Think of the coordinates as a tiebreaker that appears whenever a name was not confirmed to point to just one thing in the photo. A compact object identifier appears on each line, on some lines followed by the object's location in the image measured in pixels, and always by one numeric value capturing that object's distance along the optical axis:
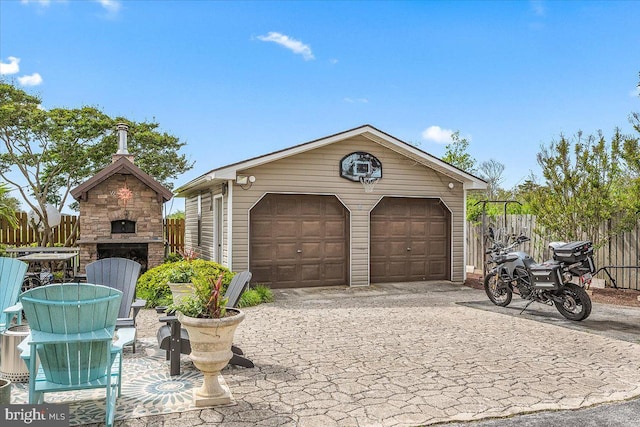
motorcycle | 6.98
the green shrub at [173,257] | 13.80
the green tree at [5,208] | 7.89
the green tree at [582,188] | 9.77
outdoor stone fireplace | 10.13
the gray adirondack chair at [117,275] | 5.64
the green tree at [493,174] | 26.14
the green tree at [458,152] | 20.47
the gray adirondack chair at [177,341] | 4.45
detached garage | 9.97
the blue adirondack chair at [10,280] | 5.10
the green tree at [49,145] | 15.38
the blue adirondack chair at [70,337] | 3.26
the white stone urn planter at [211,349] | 3.61
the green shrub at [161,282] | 8.13
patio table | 8.92
